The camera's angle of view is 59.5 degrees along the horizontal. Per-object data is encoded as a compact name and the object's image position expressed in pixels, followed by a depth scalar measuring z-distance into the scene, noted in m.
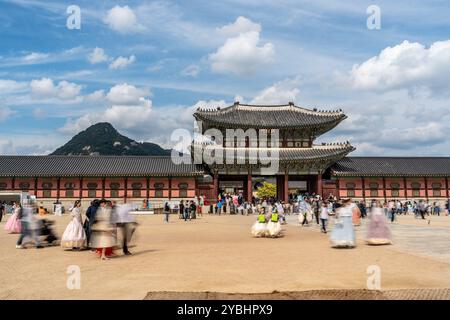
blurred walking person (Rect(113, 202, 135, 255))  12.34
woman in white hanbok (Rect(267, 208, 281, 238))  17.36
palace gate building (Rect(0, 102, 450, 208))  41.09
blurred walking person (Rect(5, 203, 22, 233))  20.20
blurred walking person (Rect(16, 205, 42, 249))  14.22
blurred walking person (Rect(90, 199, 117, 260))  11.55
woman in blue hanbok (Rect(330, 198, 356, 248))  13.69
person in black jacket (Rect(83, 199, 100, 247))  13.11
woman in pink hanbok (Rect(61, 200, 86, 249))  13.52
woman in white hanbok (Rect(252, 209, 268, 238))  17.59
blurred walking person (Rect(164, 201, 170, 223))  26.58
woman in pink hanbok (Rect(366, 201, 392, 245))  14.33
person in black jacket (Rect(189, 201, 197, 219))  31.12
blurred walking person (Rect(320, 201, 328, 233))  18.95
